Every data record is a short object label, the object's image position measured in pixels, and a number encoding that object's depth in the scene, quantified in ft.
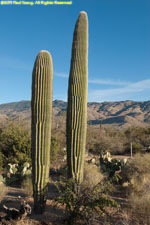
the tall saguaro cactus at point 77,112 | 16.96
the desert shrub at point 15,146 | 35.54
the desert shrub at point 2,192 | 18.19
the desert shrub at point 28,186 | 21.02
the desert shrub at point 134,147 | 64.08
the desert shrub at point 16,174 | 25.91
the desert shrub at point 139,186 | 15.02
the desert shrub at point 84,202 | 13.99
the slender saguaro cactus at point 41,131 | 16.46
